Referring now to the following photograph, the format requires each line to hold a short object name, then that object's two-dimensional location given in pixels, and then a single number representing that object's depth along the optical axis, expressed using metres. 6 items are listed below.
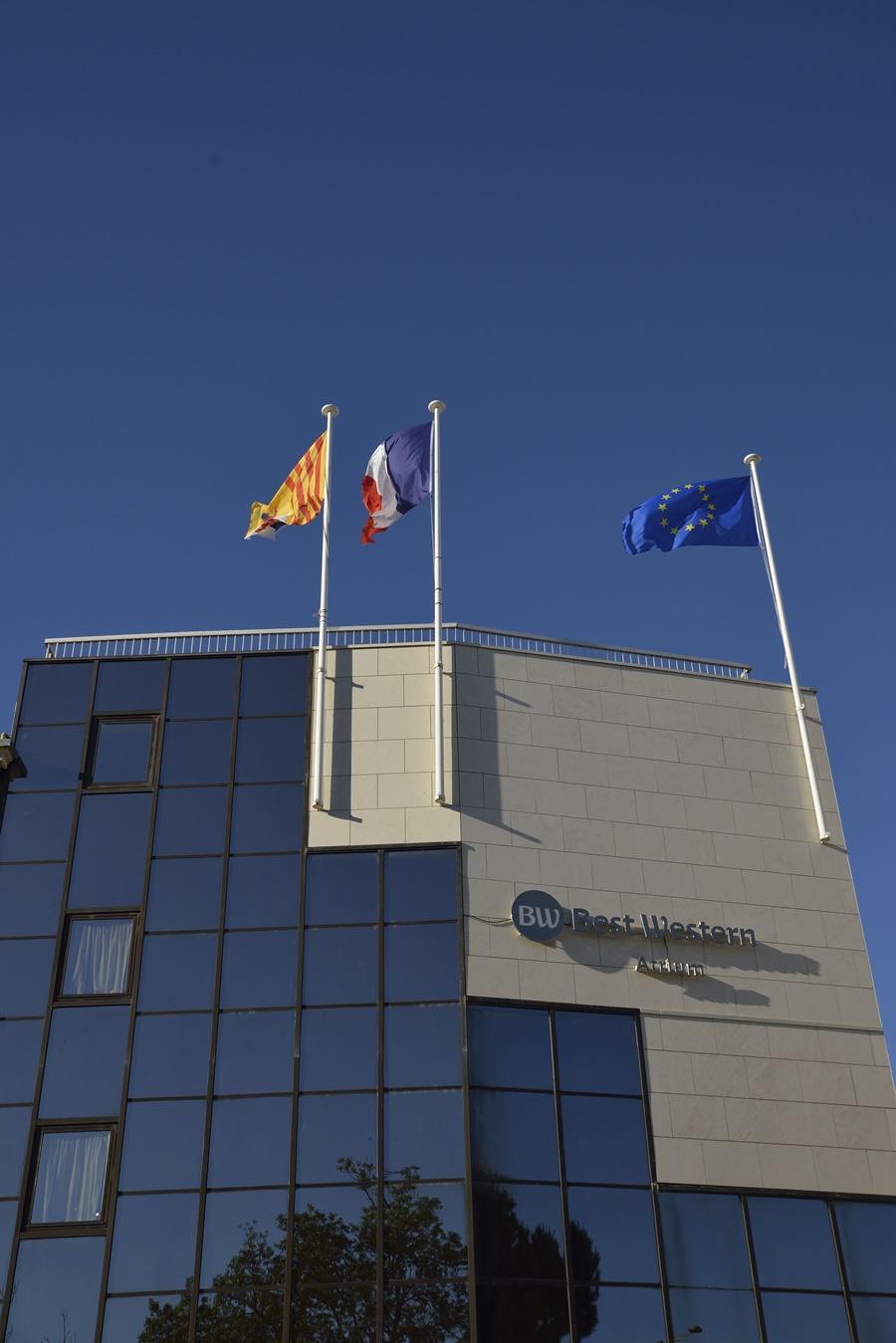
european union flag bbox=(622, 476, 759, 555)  32.38
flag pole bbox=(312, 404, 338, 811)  29.12
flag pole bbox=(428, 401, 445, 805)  29.06
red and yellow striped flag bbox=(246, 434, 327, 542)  33.03
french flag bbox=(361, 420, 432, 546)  32.72
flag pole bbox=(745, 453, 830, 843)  30.59
